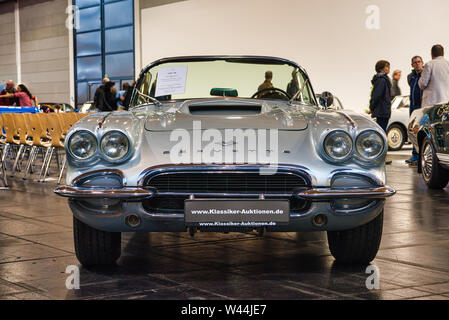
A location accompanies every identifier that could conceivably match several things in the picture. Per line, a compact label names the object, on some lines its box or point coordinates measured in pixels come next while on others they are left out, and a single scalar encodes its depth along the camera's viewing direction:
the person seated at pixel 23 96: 15.30
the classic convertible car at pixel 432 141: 7.83
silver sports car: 3.72
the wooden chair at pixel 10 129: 10.73
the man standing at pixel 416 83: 11.74
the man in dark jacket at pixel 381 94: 12.08
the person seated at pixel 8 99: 15.60
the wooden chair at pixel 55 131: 9.72
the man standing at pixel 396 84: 16.41
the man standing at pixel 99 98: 15.69
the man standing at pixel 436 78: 10.59
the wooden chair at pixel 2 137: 11.07
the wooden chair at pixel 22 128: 10.51
